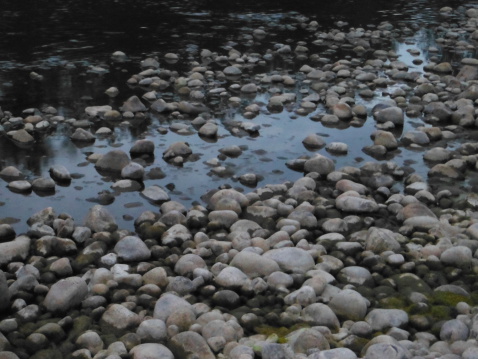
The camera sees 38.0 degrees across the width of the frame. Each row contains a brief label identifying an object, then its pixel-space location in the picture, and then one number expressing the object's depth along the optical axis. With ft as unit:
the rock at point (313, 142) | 23.11
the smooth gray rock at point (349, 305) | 13.32
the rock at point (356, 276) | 14.70
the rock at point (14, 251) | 15.16
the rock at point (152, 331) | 12.57
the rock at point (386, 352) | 11.50
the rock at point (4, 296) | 13.33
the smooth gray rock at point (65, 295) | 13.44
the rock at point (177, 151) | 21.65
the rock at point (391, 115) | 25.18
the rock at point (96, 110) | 25.18
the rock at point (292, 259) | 15.03
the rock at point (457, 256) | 15.35
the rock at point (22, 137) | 22.40
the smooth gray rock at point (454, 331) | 12.50
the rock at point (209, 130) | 23.47
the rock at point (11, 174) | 19.80
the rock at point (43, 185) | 19.21
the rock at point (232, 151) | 22.09
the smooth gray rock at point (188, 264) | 14.96
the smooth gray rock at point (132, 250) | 15.51
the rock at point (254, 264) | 14.80
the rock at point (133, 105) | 25.49
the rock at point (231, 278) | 14.26
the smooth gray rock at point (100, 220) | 16.80
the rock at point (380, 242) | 15.96
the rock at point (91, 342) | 12.22
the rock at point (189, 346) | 12.03
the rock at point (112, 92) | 27.64
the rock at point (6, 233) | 16.51
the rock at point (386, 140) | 22.94
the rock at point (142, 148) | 21.75
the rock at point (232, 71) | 30.96
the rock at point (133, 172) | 20.01
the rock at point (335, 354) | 11.46
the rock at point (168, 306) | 13.15
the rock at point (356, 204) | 18.11
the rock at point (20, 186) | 19.08
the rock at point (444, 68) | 33.12
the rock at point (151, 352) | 11.74
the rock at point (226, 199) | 18.02
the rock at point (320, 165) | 20.59
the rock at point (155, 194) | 18.86
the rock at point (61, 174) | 19.86
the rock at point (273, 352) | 11.72
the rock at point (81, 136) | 22.84
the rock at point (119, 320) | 12.94
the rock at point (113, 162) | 20.56
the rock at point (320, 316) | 13.00
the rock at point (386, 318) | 12.98
